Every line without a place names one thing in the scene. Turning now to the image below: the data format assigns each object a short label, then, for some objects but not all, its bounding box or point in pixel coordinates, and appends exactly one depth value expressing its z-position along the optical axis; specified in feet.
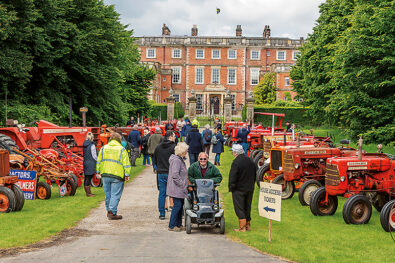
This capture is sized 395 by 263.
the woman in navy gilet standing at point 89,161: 46.24
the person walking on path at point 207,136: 73.62
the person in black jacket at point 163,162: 36.78
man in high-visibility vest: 36.01
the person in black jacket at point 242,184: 32.83
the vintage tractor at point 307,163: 46.78
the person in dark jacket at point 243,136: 71.96
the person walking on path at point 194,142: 57.36
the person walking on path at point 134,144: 73.20
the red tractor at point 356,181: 38.32
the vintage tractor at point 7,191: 37.95
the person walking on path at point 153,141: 57.16
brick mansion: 250.78
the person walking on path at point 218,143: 71.31
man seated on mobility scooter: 32.53
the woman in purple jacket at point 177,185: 33.24
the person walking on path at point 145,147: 72.47
